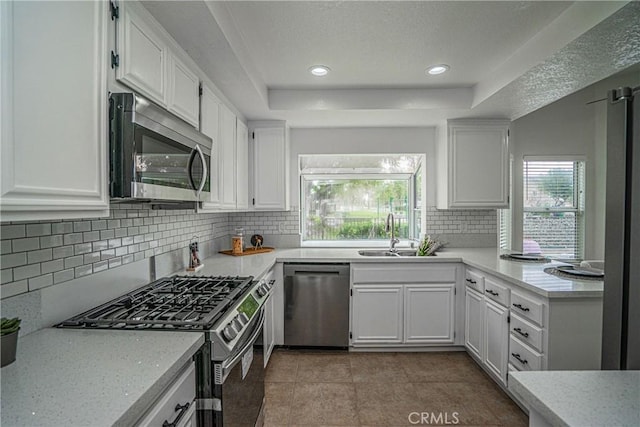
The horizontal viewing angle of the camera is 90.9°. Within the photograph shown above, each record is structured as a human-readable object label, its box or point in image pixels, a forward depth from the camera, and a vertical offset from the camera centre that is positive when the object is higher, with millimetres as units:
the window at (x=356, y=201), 3900 +114
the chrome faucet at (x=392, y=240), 3428 -325
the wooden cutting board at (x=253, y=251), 3115 -422
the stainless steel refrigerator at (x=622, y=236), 812 -66
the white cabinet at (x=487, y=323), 2275 -894
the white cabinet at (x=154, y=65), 1240 +686
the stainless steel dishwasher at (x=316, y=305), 2943 -886
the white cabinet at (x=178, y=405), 885 -606
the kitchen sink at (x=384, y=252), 3385 -455
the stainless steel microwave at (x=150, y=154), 1145 +241
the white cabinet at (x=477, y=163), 3234 +492
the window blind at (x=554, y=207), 3744 +46
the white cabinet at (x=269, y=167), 3307 +452
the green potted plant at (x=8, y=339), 893 -374
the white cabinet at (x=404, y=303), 2932 -865
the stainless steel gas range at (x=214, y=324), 1185 -467
